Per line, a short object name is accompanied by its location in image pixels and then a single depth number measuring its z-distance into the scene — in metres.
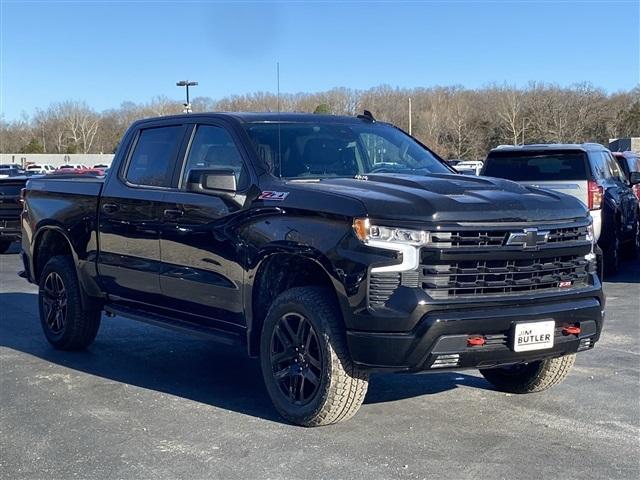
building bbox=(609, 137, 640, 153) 42.36
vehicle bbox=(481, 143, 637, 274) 11.34
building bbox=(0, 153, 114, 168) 79.31
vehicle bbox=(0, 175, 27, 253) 17.03
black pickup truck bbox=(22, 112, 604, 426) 4.79
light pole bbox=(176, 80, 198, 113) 28.93
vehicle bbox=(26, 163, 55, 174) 58.35
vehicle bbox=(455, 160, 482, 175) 37.93
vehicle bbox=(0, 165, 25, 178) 43.81
